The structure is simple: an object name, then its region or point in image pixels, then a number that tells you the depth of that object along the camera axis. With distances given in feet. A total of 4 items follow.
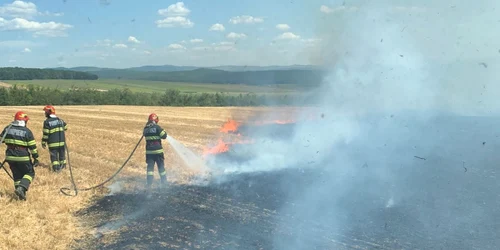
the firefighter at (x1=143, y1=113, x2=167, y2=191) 39.11
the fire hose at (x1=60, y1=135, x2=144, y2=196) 36.70
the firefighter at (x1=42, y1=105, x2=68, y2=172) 42.93
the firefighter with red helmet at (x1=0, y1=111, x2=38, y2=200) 33.04
